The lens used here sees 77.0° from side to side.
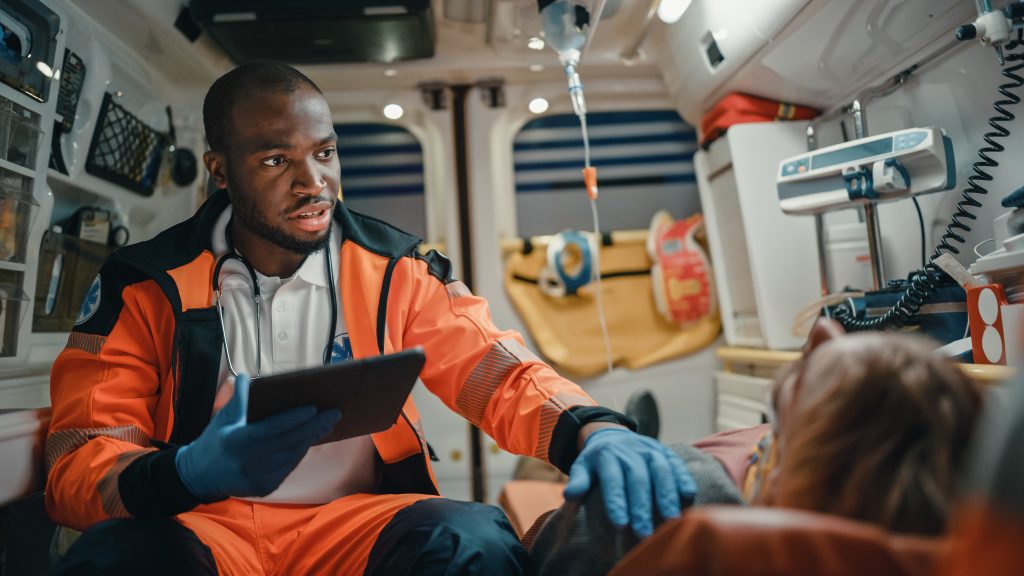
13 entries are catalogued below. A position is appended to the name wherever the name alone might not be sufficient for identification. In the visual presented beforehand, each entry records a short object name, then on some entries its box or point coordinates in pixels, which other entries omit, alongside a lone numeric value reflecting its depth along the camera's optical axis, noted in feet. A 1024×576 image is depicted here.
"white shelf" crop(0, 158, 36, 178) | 5.35
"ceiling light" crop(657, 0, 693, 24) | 7.64
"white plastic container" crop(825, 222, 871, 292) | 7.46
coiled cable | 5.19
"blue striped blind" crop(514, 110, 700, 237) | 10.15
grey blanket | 3.03
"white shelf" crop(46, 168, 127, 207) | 6.46
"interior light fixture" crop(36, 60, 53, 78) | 5.77
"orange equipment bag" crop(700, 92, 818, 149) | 8.21
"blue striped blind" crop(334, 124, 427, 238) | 10.03
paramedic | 3.51
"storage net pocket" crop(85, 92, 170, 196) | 6.98
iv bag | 7.77
